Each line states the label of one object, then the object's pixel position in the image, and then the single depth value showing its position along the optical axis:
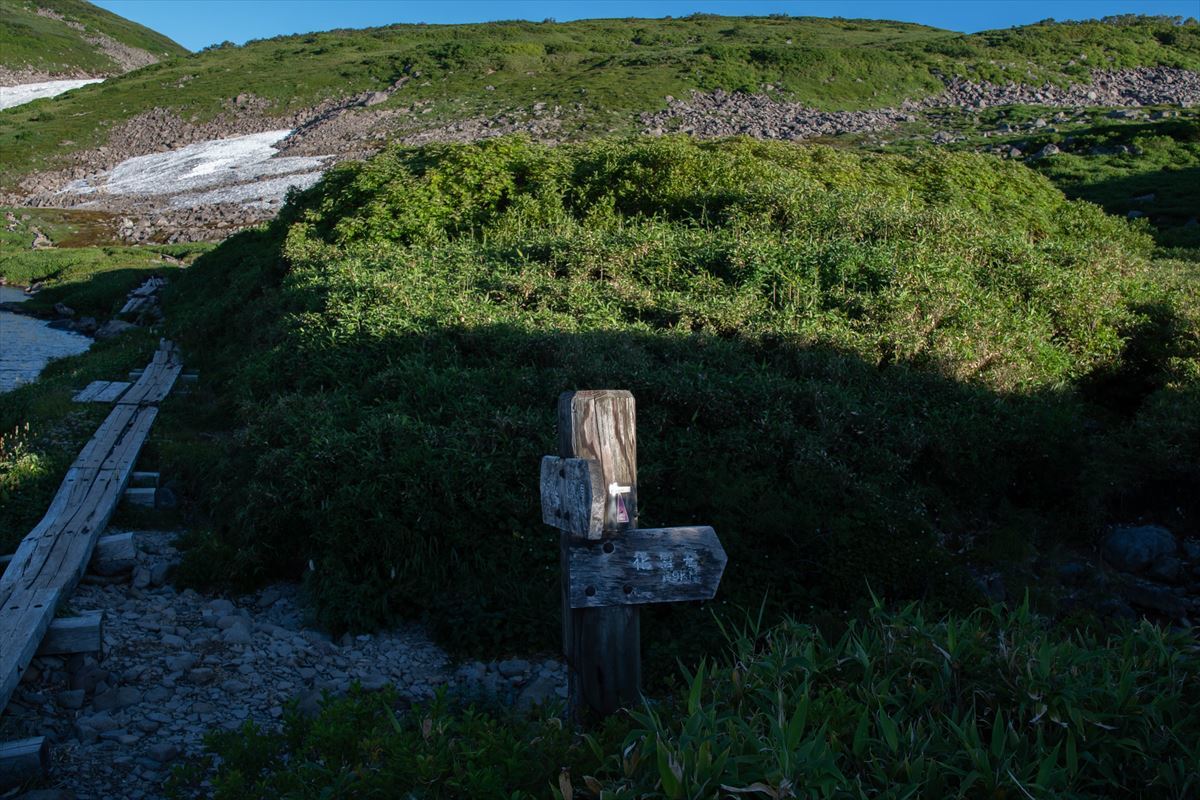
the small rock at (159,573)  6.27
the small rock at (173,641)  5.39
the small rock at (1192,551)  6.32
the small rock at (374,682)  5.07
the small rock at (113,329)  16.11
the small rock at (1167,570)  6.14
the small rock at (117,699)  4.77
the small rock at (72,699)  4.76
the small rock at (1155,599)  5.83
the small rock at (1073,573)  6.16
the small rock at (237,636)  5.47
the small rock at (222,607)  5.85
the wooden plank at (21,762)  3.96
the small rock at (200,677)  5.02
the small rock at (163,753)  4.34
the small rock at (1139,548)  6.27
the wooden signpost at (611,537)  3.53
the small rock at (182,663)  5.12
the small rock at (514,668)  5.38
